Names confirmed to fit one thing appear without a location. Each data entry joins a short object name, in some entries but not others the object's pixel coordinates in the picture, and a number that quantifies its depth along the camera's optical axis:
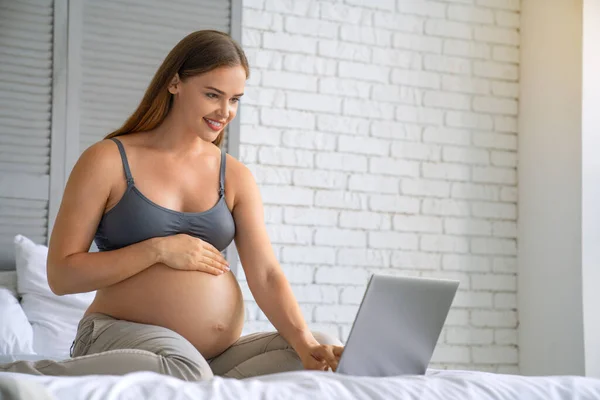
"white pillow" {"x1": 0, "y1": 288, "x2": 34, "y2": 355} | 3.00
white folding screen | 3.74
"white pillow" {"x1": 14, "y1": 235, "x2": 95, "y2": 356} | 3.19
